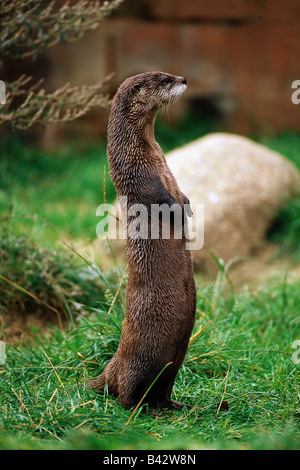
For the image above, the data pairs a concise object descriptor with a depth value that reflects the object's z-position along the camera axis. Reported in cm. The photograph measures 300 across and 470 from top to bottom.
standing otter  545
